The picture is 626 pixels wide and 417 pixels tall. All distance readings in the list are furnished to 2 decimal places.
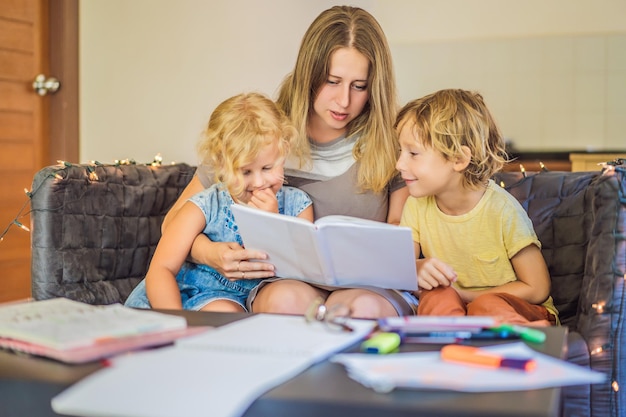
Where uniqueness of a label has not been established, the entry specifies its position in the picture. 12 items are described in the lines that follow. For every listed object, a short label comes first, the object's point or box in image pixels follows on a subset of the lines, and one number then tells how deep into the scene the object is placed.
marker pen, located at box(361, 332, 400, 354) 0.97
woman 2.04
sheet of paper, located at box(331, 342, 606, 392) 0.81
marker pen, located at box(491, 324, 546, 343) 1.03
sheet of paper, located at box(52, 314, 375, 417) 0.79
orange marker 0.87
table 0.77
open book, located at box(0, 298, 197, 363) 0.96
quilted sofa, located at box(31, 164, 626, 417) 1.45
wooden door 3.47
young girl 1.79
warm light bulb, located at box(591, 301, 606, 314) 1.46
